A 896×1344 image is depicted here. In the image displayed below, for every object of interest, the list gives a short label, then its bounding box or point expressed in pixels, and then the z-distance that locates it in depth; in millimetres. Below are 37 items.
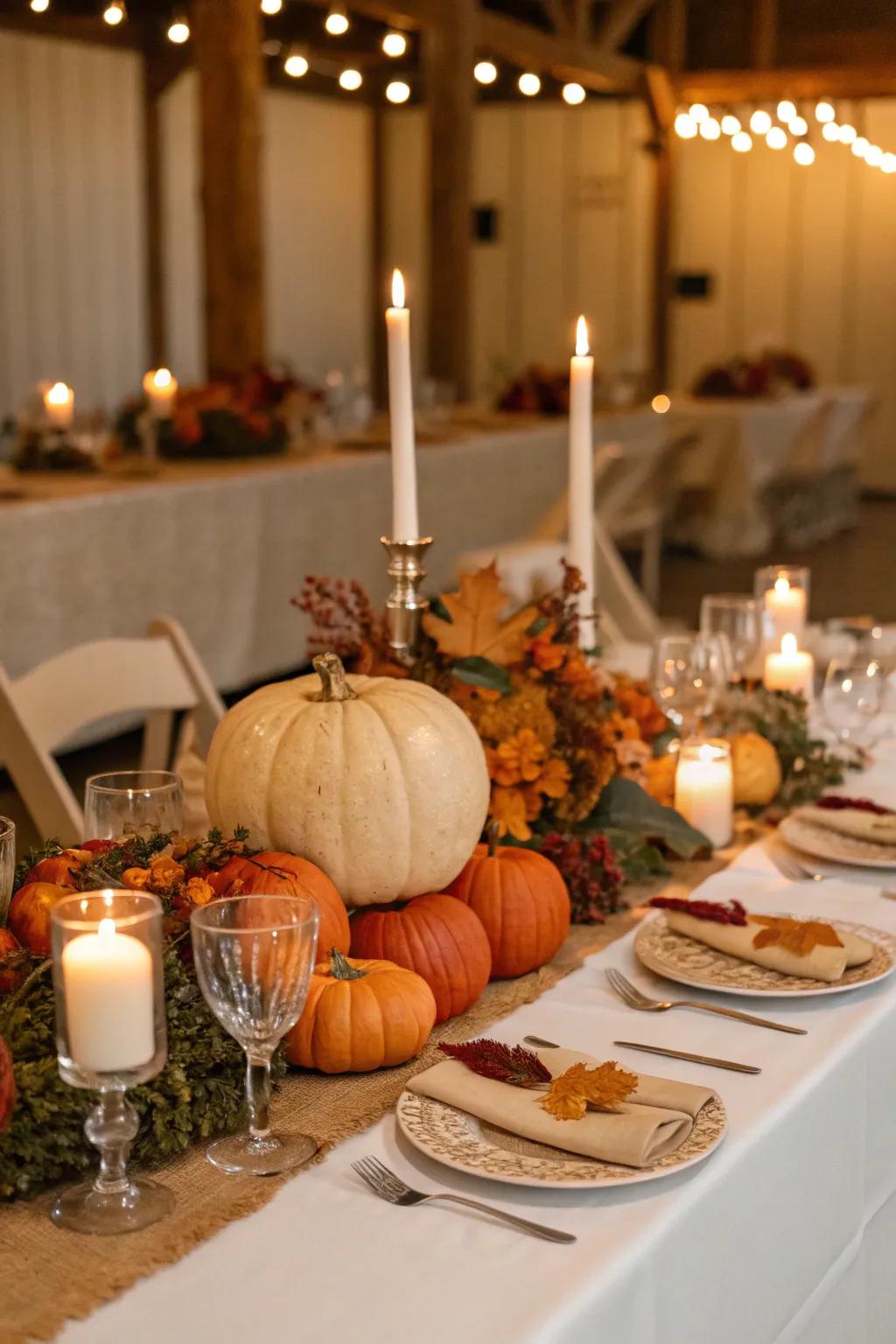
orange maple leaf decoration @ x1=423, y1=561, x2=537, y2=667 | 1636
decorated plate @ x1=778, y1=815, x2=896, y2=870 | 1739
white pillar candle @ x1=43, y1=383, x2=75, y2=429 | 4668
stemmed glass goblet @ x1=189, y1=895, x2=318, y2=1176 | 1000
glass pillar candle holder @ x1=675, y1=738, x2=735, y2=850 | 1784
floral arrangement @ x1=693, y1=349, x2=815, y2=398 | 9680
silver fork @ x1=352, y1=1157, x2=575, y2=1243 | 968
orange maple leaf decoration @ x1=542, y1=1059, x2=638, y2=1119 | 1078
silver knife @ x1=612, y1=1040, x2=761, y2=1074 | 1211
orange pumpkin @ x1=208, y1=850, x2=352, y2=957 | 1247
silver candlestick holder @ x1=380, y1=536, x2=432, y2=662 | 1591
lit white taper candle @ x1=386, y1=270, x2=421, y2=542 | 1564
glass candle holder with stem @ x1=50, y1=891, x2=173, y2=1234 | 933
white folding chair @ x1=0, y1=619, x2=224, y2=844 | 2109
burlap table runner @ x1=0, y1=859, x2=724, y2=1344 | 900
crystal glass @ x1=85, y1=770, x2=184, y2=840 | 1453
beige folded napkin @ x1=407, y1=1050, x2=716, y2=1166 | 1043
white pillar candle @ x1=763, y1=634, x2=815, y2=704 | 2293
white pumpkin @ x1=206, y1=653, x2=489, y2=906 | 1336
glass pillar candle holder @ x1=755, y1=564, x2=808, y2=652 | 2514
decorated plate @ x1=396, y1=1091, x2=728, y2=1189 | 1018
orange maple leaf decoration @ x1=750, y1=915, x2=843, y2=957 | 1383
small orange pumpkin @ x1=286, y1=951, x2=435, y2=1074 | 1188
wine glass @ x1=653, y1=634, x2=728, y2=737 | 2006
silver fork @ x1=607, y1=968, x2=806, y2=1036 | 1300
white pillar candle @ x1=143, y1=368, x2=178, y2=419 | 4910
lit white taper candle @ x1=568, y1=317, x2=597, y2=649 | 1780
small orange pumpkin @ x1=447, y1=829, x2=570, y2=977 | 1413
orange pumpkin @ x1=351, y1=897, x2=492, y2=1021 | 1309
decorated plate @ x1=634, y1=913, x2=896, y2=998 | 1350
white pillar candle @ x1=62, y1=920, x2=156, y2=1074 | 931
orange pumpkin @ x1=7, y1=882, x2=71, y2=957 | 1189
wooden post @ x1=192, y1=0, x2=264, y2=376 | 6031
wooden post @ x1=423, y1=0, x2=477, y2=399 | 8406
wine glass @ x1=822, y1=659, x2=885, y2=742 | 1996
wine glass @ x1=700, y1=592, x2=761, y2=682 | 2236
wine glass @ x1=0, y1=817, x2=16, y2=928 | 1222
